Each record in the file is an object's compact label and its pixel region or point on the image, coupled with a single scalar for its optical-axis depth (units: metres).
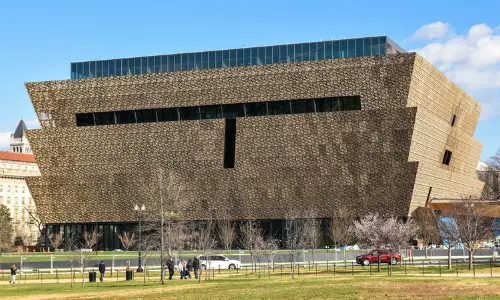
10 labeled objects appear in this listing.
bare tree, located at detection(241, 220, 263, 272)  109.84
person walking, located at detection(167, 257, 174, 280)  65.44
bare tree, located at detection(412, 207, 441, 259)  104.96
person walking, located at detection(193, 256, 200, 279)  67.12
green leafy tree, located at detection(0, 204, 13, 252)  133.16
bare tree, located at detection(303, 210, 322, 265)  106.96
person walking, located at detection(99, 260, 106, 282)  67.88
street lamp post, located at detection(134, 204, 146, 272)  76.19
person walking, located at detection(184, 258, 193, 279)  68.38
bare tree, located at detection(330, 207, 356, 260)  107.88
